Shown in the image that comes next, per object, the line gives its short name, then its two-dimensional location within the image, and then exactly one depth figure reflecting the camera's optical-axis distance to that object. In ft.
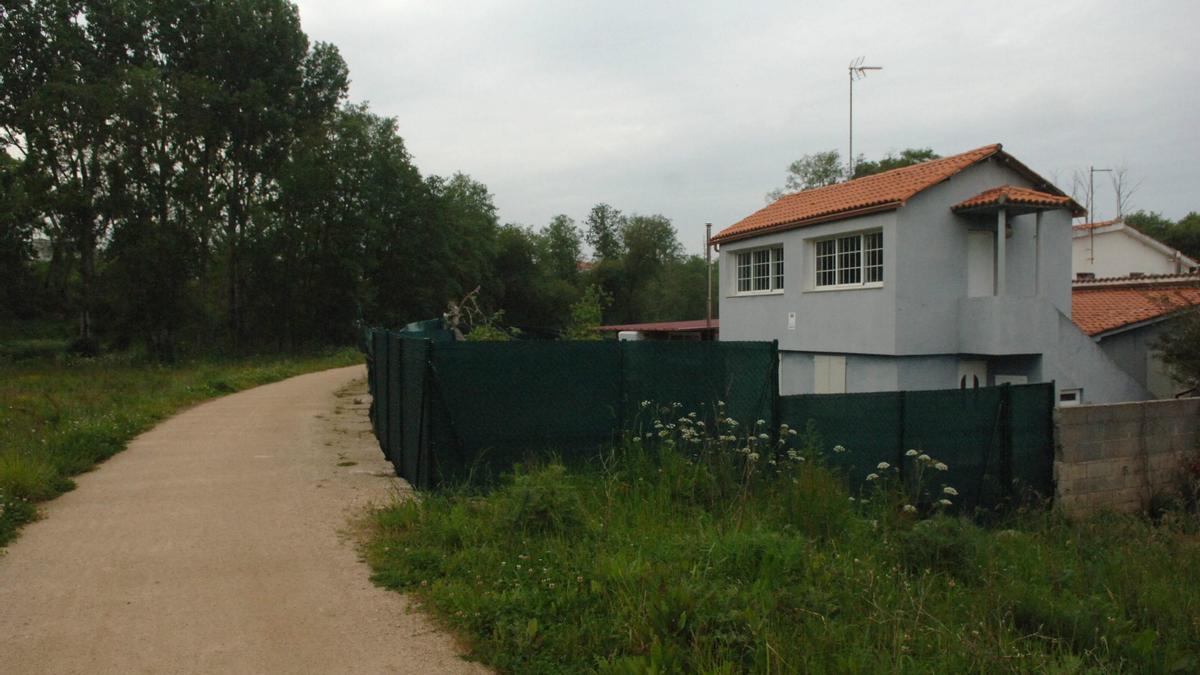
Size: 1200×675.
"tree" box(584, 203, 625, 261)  298.76
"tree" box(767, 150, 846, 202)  186.91
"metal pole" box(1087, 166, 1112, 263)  105.29
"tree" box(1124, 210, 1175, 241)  154.58
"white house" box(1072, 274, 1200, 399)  63.93
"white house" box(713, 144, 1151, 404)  60.49
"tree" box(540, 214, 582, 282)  274.16
